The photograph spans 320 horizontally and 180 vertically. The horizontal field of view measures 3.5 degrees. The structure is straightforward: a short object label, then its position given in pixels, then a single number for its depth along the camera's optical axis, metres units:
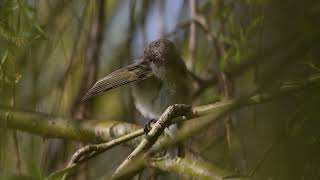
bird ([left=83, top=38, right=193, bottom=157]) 3.50
